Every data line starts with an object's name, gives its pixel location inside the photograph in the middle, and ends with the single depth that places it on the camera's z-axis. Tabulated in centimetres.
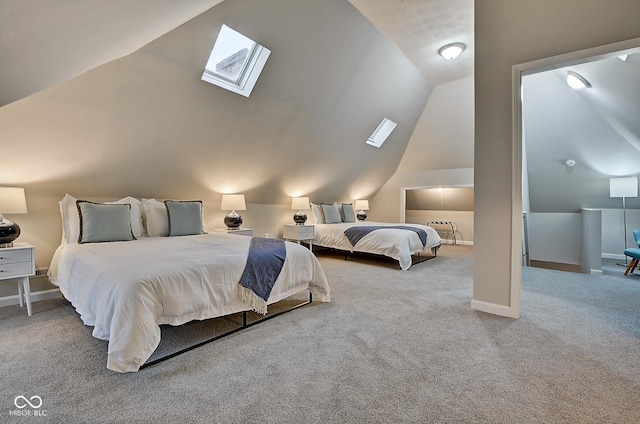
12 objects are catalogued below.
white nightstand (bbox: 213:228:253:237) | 455
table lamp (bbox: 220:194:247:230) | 463
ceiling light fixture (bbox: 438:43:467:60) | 394
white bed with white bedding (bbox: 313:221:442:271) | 450
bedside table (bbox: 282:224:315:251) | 540
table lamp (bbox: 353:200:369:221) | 730
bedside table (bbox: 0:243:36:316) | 261
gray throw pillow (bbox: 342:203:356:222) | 652
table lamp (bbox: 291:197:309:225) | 570
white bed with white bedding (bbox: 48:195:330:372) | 176
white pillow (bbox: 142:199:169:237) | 369
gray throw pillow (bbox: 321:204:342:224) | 609
